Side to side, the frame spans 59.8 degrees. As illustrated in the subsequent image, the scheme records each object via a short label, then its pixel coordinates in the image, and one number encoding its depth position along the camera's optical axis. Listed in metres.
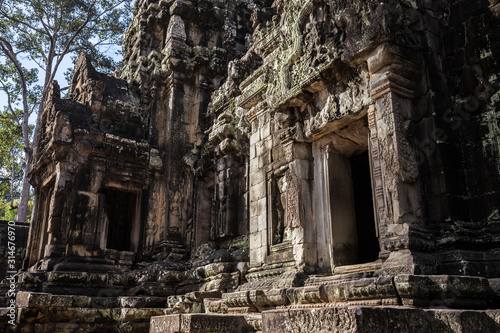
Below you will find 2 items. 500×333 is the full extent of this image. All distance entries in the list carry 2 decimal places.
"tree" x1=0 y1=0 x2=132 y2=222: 21.58
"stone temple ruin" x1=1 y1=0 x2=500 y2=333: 4.59
